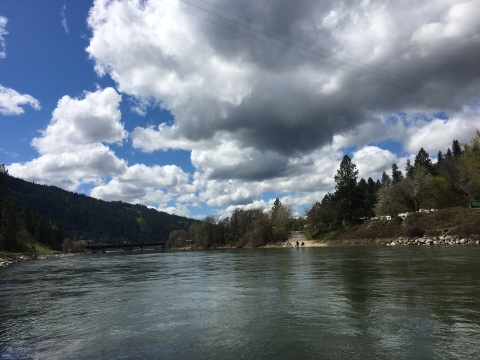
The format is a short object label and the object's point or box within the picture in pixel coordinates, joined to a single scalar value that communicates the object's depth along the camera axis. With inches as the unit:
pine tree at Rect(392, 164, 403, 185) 6243.1
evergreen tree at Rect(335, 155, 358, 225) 3939.5
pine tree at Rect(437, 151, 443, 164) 7038.9
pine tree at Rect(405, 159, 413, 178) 6152.6
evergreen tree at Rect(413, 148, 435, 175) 4763.8
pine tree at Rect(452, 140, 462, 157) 6091.5
